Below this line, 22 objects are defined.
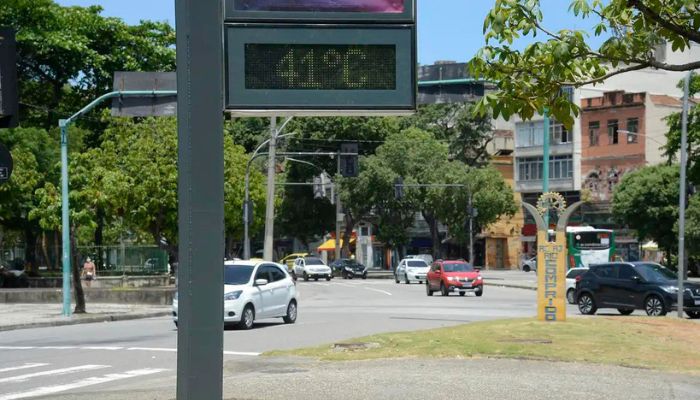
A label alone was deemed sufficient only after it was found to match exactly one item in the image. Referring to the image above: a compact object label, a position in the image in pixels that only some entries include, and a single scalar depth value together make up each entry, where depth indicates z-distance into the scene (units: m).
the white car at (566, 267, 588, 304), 39.66
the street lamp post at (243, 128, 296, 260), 48.91
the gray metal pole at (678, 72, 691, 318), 28.33
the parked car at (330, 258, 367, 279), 78.61
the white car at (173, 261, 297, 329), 25.59
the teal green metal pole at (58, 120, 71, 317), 32.12
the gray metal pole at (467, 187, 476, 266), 72.31
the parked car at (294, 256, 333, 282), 73.75
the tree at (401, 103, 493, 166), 87.31
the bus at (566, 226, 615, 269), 59.59
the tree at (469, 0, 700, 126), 9.24
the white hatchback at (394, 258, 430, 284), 65.62
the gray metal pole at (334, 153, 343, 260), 76.88
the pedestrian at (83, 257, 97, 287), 50.25
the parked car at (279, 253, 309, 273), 79.50
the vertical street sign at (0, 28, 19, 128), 10.30
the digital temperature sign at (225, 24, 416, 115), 7.18
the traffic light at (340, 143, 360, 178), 49.97
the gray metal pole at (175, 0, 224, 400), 7.19
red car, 45.97
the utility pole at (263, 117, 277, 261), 46.56
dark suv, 30.41
